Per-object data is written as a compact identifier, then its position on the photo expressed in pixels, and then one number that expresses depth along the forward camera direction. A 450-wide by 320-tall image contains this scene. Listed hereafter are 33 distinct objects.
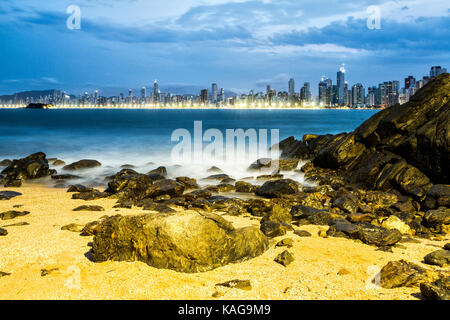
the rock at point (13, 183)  15.84
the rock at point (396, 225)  9.33
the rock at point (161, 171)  19.38
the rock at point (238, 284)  5.75
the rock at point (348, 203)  11.43
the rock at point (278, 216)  10.08
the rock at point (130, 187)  13.59
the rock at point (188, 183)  16.03
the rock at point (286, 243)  7.96
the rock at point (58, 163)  23.53
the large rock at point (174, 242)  6.33
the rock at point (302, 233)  8.83
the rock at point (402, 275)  5.88
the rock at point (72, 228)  8.81
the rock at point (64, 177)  18.07
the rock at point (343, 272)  6.43
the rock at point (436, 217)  9.59
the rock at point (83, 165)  21.07
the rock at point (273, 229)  8.70
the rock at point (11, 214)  9.98
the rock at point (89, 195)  13.03
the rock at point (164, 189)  13.34
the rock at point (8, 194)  12.88
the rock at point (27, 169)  18.04
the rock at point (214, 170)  20.81
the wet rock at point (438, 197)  10.96
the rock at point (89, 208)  11.20
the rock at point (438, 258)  6.90
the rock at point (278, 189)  13.77
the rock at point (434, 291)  5.18
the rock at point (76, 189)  14.56
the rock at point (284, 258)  6.82
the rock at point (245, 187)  14.98
